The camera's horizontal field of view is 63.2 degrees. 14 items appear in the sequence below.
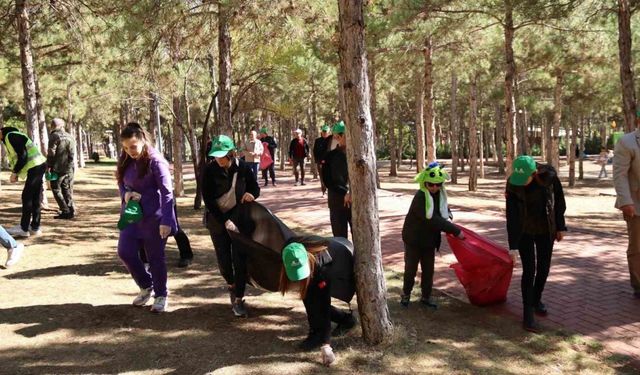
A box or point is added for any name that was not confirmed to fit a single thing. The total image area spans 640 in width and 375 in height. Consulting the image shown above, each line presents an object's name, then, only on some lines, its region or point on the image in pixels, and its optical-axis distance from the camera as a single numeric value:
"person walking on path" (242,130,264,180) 13.35
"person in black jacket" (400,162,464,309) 4.45
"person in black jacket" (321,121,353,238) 5.88
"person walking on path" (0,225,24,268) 5.93
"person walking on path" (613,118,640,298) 4.67
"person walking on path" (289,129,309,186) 15.23
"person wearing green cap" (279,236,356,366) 3.45
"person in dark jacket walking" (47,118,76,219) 8.76
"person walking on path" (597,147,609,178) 24.49
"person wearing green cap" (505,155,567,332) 4.12
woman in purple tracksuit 4.39
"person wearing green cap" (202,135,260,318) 4.44
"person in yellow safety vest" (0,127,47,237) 7.30
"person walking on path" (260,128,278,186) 16.27
